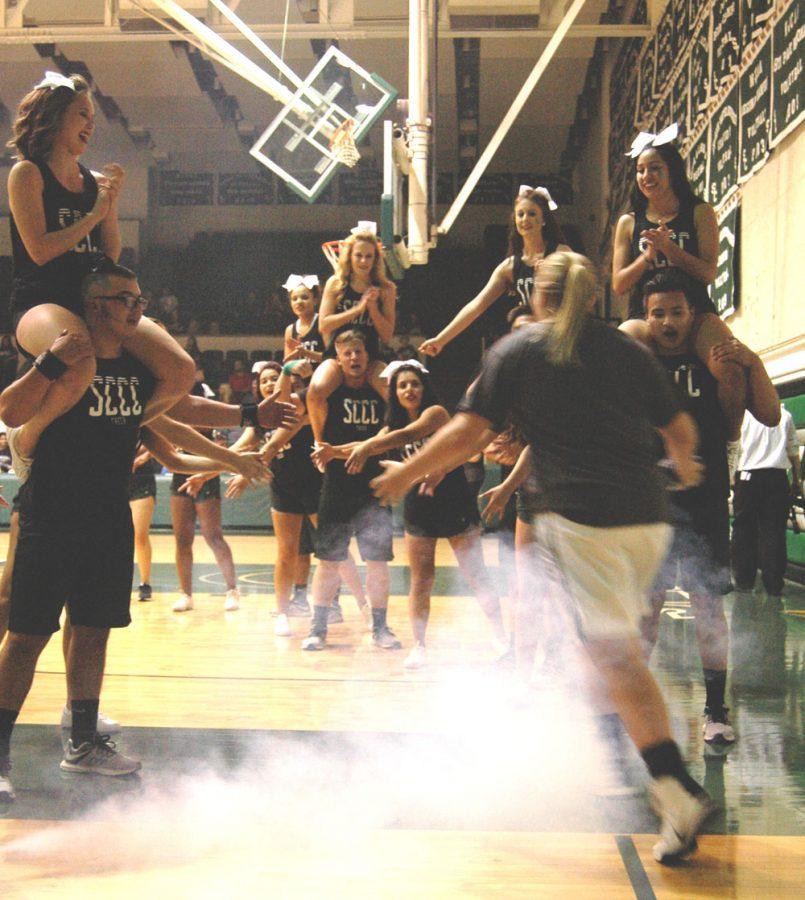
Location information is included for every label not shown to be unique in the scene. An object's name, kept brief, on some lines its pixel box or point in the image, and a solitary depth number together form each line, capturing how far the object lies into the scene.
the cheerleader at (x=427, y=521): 4.99
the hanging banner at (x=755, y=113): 7.73
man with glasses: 3.00
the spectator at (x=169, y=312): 19.67
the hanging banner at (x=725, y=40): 8.51
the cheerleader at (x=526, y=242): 4.78
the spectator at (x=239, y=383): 18.04
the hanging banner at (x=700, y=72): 9.61
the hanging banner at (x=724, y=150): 8.77
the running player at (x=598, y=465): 2.47
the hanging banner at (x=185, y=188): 21.97
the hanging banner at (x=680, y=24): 10.45
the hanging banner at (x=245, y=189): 22.09
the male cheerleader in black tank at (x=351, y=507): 5.34
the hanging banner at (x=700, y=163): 9.86
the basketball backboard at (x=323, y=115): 10.30
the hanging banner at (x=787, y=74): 6.90
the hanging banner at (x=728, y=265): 8.88
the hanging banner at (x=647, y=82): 12.16
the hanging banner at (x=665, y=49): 11.23
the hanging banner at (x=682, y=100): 10.49
